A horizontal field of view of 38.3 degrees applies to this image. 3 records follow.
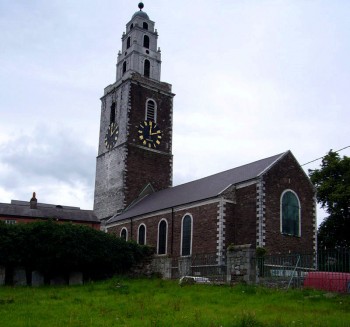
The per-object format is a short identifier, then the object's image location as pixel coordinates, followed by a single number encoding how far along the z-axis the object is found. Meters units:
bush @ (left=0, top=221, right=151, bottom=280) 25.06
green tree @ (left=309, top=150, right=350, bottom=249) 39.38
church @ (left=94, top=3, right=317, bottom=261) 31.88
